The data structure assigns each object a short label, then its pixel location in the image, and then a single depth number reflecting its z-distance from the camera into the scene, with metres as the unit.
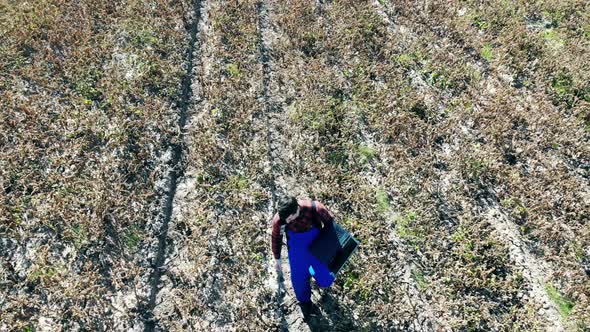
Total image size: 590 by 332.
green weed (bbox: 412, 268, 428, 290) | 6.80
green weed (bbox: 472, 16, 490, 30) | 11.80
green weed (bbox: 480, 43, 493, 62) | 11.00
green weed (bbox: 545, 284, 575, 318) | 6.46
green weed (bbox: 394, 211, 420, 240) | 7.38
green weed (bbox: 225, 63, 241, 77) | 10.33
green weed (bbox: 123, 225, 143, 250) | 7.08
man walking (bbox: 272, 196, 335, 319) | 5.18
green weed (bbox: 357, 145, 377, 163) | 8.59
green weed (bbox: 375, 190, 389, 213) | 7.77
